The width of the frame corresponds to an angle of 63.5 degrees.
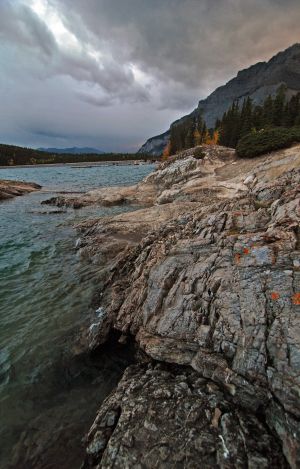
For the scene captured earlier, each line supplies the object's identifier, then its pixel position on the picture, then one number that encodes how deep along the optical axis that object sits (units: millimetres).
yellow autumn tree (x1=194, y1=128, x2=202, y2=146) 84362
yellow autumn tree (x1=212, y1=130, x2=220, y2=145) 70738
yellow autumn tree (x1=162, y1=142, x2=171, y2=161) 92488
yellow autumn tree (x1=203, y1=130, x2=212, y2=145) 74725
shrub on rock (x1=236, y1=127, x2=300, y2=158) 29397
